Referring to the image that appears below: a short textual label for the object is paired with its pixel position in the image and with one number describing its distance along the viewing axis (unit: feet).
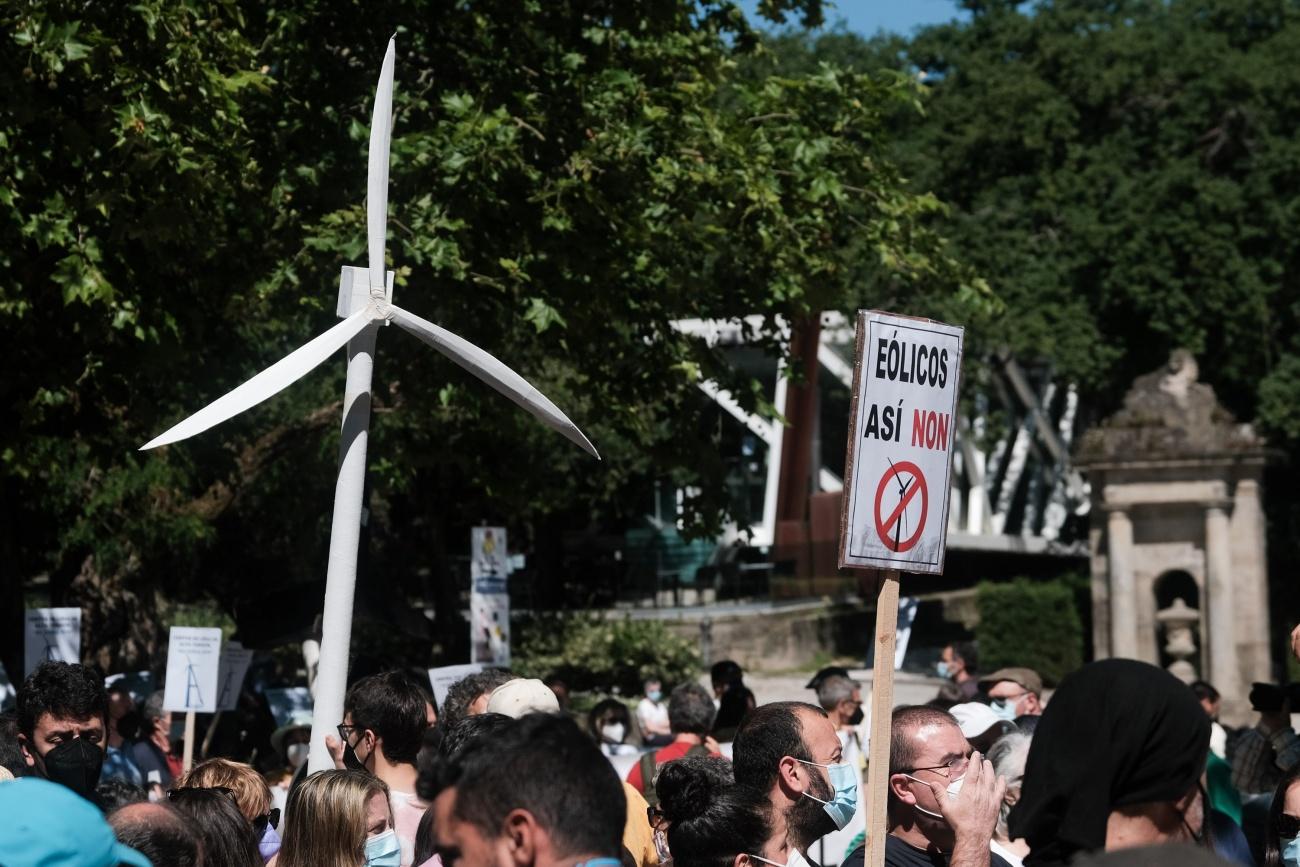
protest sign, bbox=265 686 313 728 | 54.03
